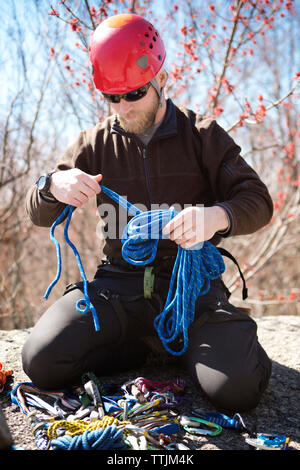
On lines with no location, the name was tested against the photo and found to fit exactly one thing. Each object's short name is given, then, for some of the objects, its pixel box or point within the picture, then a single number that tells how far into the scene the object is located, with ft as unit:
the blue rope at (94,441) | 4.57
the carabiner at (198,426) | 5.19
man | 5.88
